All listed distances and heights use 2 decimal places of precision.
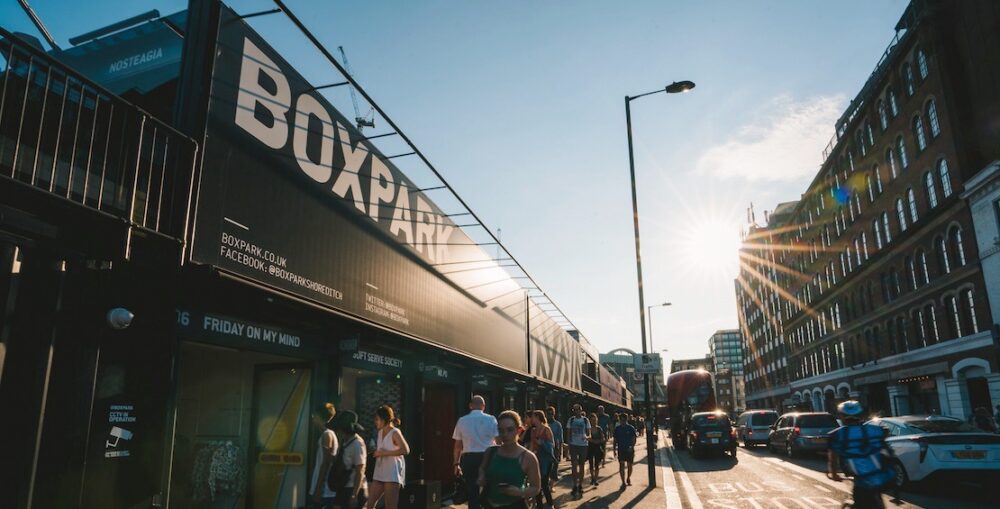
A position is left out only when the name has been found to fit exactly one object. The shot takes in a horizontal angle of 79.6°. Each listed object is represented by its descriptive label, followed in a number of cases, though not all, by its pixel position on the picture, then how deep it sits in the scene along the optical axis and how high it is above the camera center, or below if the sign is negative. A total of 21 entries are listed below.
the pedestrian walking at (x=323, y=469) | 7.25 -0.75
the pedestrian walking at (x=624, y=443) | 14.58 -0.96
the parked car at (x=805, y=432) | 20.34 -1.03
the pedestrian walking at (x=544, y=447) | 10.84 -0.76
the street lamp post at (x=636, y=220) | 14.53 +5.23
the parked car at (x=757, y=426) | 28.27 -1.11
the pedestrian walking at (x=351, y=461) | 7.18 -0.65
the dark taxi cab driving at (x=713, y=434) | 21.58 -1.12
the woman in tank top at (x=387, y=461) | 7.72 -0.70
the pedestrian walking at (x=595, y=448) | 15.22 -1.10
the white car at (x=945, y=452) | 10.64 -0.93
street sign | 17.05 +1.05
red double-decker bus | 30.77 +0.37
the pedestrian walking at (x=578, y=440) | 13.20 -0.78
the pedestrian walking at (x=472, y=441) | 8.92 -0.53
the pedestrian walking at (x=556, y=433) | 13.52 -0.70
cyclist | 6.58 -0.59
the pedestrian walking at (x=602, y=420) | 16.23 -0.45
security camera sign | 5.72 -0.23
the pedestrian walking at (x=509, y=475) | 4.81 -0.56
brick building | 26.86 +9.88
